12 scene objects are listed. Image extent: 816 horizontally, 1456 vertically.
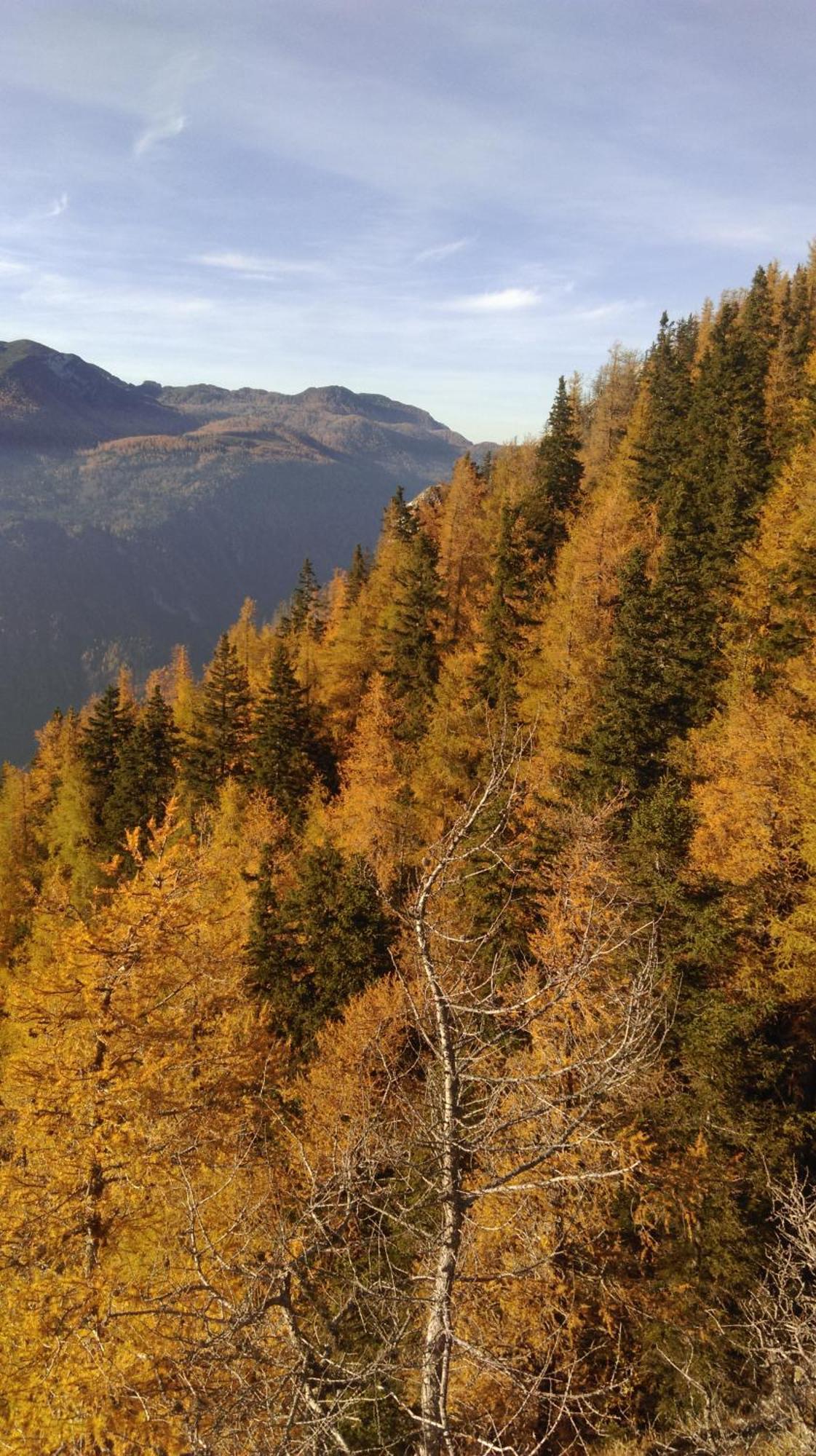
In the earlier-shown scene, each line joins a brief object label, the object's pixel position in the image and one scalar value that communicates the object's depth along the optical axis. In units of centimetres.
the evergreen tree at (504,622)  3441
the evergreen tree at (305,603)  6781
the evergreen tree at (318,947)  2278
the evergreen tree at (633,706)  2423
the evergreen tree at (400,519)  5434
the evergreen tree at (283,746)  4034
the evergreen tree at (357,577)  5928
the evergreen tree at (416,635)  4047
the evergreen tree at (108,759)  4447
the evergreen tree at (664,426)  4228
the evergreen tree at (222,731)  4369
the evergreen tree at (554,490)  4350
